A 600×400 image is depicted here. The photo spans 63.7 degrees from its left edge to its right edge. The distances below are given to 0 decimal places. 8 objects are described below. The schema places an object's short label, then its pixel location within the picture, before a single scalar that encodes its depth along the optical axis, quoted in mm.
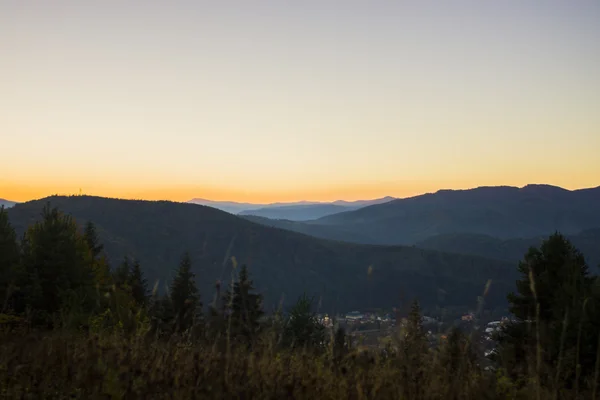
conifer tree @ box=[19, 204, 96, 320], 17422
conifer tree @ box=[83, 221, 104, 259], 46219
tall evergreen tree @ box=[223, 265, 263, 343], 29109
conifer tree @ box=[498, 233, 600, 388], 14922
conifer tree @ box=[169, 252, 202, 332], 33188
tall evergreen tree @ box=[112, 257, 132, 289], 38475
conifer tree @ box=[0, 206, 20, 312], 17578
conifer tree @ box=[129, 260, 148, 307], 38306
